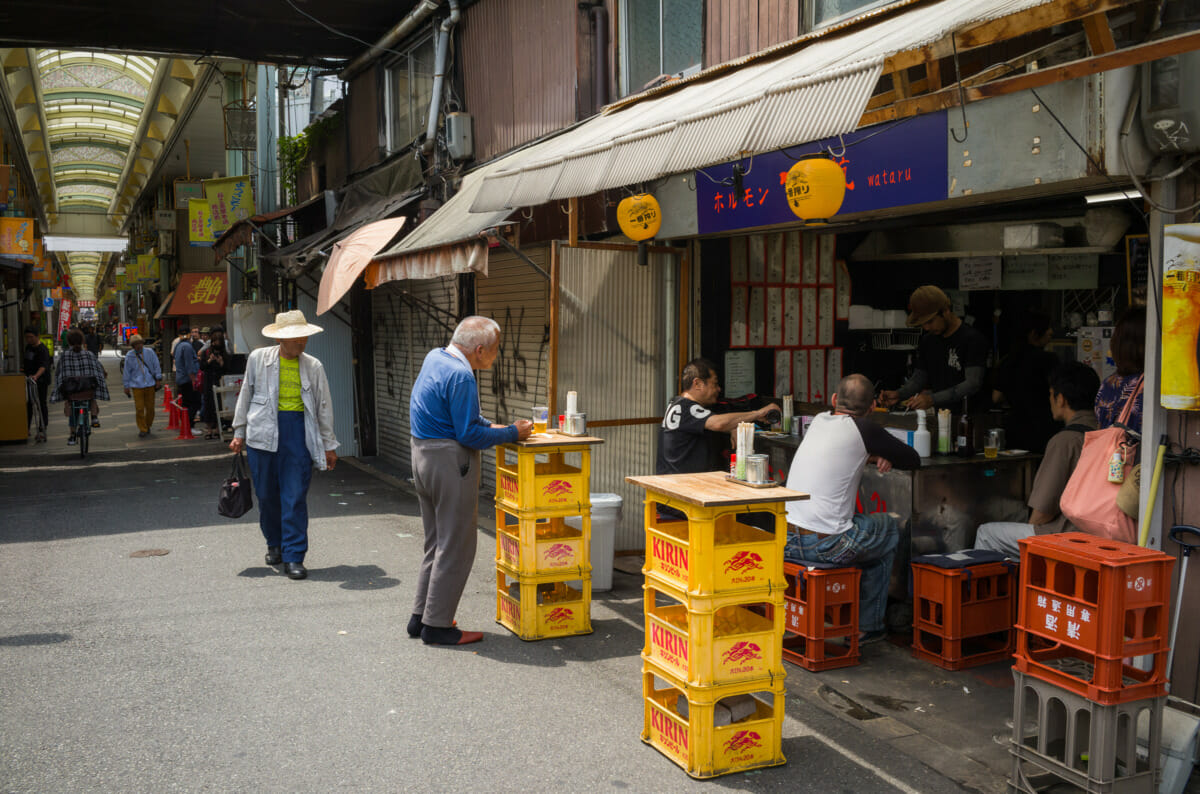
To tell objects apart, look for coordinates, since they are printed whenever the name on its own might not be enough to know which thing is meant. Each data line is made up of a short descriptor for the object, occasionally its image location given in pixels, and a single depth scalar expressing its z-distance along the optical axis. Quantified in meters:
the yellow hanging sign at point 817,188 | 5.34
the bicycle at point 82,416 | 14.86
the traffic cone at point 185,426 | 17.90
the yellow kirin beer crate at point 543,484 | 6.25
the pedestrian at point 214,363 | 17.36
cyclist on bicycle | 15.06
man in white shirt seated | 5.65
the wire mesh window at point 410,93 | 13.33
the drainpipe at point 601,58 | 9.61
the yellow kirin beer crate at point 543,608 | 6.29
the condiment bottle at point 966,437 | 6.57
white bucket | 7.38
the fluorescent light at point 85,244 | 42.22
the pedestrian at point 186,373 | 18.77
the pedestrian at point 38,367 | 17.66
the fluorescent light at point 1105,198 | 5.94
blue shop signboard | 5.65
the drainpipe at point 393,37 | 12.46
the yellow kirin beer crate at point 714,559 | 4.36
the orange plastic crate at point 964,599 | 5.66
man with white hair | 5.91
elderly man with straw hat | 7.80
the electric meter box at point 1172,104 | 4.22
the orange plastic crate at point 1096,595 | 3.73
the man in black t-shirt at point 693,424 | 6.80
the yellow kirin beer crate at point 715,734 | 4.32
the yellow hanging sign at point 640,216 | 7.63
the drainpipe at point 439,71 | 12.15
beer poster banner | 4.23
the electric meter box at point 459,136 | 11.77
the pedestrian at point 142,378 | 17.33
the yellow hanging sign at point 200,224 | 20.33
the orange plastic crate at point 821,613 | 5.71
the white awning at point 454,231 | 8.22
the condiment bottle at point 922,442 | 6.56
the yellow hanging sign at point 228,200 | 19.80
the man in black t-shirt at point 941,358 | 7.74
